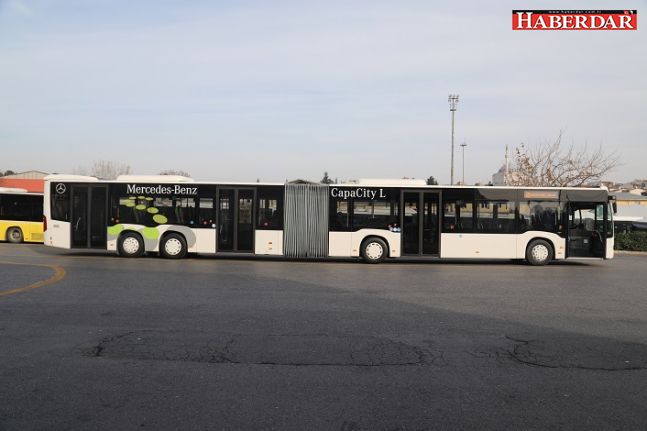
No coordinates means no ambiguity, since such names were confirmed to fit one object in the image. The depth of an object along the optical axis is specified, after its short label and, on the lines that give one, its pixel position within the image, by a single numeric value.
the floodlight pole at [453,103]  39.00
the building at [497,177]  74.69
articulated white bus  18.69
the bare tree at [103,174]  66.79
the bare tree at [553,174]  36.09
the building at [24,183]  57.94
